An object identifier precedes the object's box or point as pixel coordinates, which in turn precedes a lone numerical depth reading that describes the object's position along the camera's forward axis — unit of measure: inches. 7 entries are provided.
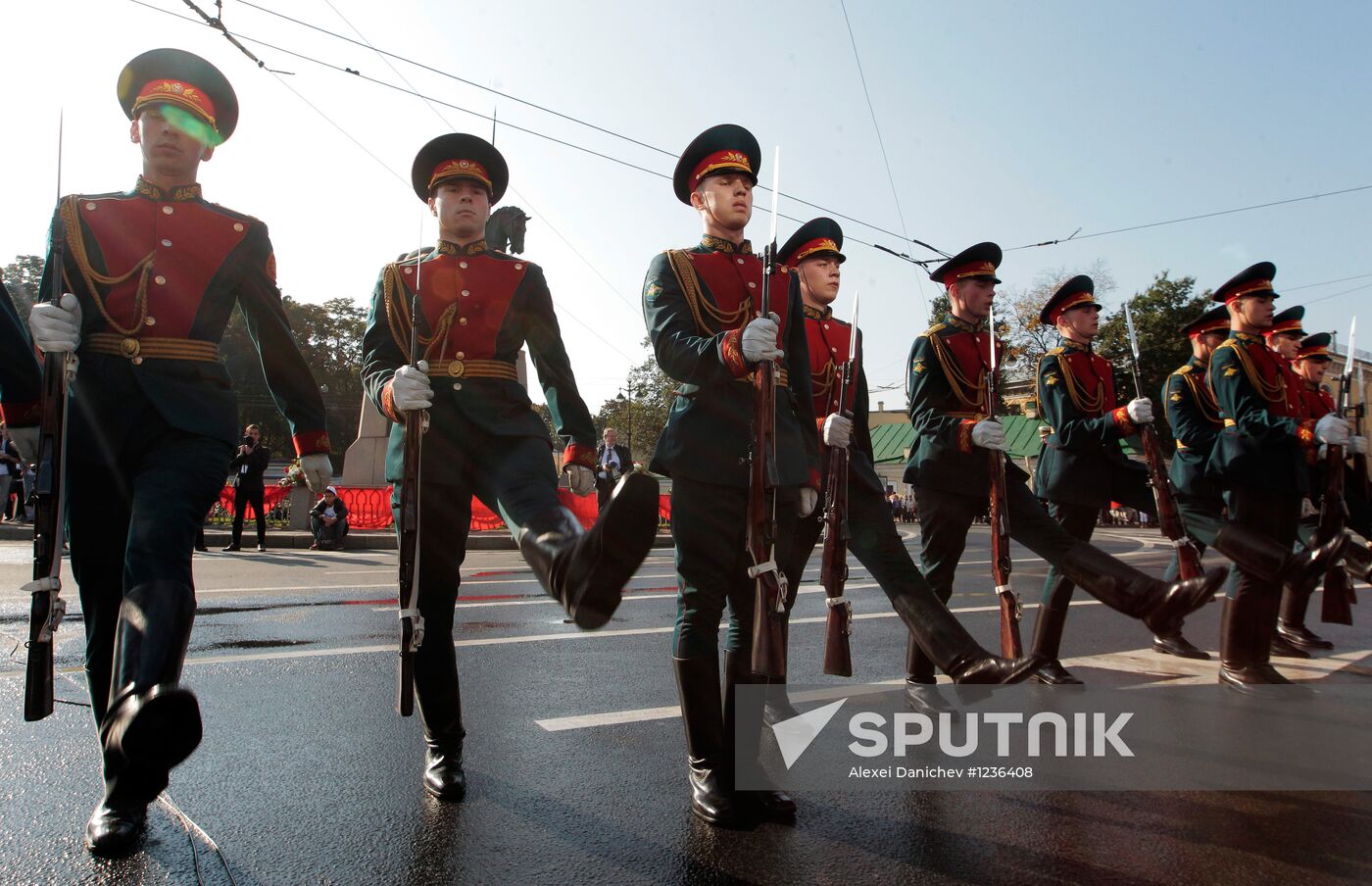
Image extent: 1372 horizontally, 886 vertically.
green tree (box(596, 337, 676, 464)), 2347.4
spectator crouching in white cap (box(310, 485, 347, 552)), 600.1
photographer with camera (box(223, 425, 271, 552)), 534.3
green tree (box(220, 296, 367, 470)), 2319.1
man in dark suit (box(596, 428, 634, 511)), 627.5
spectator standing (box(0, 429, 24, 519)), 645.3
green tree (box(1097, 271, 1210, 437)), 1601.9
